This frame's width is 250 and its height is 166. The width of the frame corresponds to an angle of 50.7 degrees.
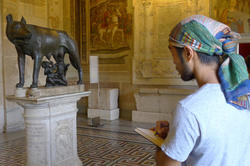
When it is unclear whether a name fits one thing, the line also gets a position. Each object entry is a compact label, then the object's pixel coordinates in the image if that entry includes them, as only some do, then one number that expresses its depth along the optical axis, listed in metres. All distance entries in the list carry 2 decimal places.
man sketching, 1.16
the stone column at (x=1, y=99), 7.20
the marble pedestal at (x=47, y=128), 3.69
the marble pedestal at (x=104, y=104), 8.93
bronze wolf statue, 3.51
